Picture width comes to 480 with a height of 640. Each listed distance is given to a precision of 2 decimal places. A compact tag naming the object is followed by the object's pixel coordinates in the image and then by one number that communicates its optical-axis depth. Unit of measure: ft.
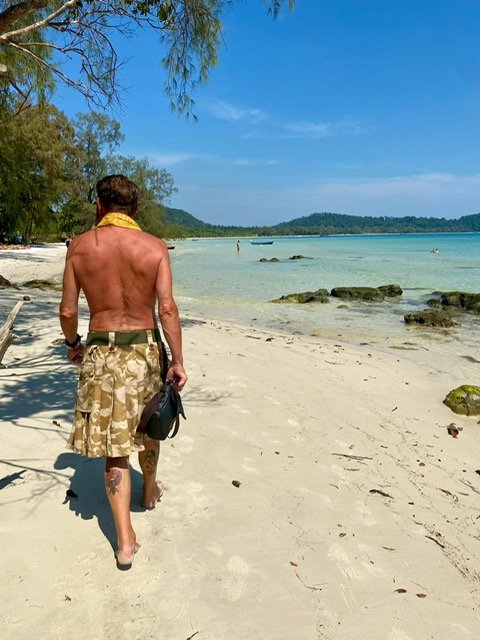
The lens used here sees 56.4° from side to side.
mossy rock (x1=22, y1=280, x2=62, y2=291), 52.73
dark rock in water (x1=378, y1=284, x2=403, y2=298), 65.18
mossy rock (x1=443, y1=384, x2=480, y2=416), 18.15
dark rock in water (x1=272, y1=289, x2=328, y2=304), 56.08
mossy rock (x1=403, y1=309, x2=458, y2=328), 41.19
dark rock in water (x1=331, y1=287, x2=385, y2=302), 61.11
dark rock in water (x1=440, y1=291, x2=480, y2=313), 52.48
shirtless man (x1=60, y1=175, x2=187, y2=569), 7.53
